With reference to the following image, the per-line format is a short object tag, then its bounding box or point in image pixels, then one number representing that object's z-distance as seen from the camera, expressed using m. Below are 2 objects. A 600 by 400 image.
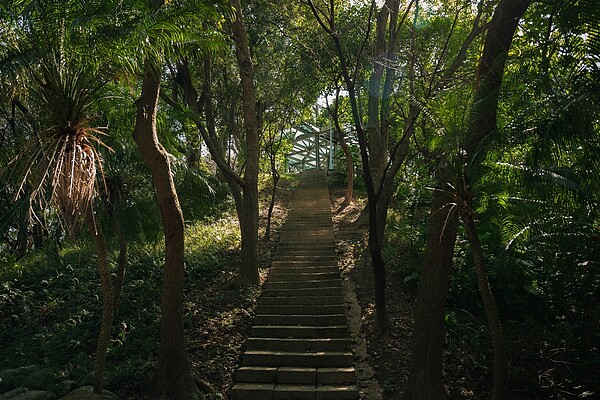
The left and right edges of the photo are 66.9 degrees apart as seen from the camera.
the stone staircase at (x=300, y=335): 6.85
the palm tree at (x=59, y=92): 4.69
